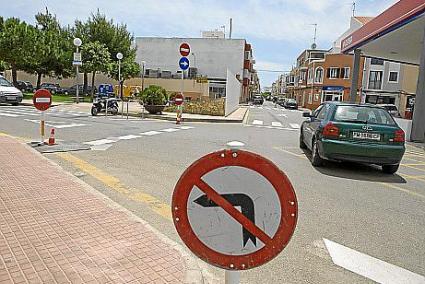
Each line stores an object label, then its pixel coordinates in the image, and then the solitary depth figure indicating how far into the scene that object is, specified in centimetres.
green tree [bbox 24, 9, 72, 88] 3073
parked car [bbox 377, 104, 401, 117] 3075
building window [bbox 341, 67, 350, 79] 5450
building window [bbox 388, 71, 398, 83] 5103
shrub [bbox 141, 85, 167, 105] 2230
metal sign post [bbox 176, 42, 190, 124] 1747
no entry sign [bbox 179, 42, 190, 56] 1741
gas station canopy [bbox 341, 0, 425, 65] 1550
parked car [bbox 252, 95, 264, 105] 6738
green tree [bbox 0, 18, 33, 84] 2816
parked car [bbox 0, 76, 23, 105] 2339
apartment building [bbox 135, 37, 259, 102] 5894
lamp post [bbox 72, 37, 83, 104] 2511
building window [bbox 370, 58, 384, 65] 5229
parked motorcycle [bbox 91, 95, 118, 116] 2020
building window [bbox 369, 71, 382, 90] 5203
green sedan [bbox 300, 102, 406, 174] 780
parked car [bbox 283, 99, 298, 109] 5531
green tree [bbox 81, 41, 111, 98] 3359
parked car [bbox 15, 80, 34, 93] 4501
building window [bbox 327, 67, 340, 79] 5538
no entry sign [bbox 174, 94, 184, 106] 1786
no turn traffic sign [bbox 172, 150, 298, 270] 199
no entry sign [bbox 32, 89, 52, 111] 904
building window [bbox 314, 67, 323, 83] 5788
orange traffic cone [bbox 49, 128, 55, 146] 955
